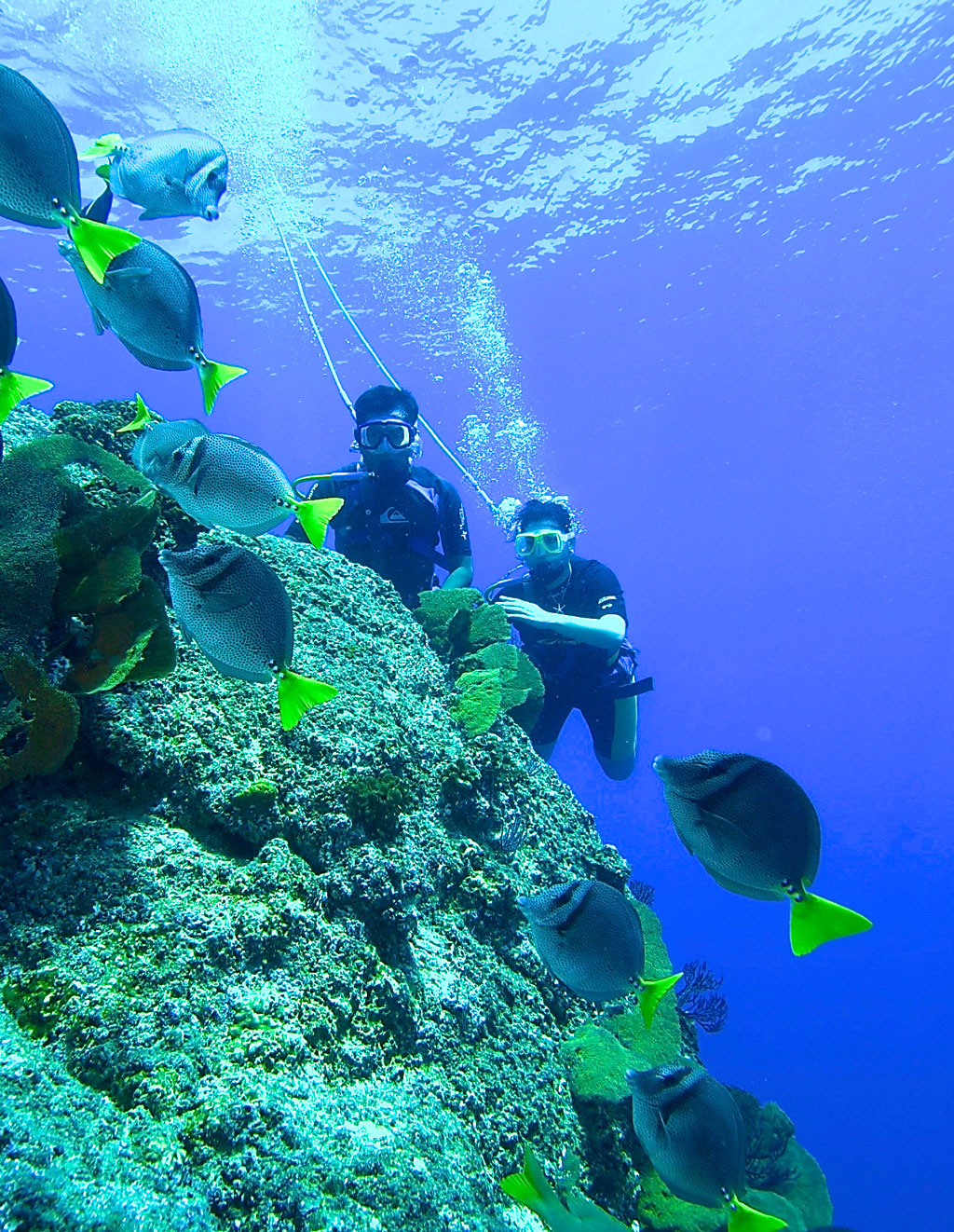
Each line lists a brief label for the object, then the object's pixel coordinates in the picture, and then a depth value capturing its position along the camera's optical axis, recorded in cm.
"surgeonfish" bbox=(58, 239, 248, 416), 84
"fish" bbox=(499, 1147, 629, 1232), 82
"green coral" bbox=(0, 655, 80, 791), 85
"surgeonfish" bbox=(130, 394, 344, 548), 89
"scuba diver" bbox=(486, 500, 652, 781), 243
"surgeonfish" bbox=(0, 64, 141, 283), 71
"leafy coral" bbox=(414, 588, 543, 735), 176
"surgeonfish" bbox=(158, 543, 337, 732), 74
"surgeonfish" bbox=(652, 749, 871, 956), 73
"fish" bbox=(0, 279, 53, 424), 80
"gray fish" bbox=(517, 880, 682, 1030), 92
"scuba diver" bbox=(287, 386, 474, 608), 222
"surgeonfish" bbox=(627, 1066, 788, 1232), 94
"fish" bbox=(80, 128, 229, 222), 96
